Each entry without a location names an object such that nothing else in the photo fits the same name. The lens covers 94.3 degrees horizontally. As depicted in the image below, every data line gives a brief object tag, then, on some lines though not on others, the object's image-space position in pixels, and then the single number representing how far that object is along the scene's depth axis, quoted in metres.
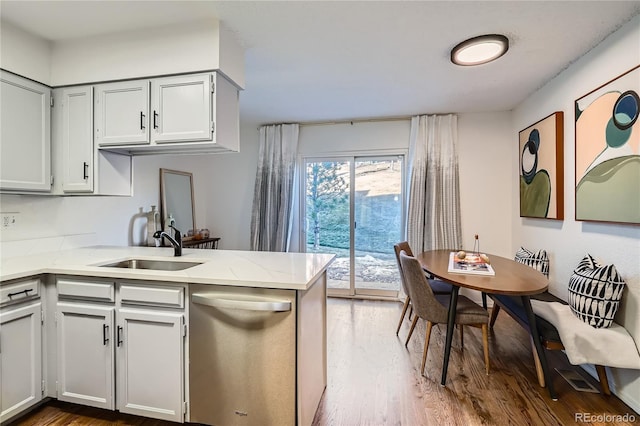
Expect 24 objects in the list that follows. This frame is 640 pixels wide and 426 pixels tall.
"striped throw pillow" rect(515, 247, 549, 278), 2.74
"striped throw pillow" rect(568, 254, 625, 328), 1.85
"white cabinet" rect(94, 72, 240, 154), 1.97
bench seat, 2.00
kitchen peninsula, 1.54
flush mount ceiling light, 2.05
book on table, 2.32
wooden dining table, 1.92
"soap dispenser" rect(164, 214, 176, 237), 3.41
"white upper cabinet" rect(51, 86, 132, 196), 2.18
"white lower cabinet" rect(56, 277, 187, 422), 1.65
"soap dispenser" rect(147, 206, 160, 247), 3.23
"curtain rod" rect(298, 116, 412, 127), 3.94
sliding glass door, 4.06
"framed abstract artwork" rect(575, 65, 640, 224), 1.81
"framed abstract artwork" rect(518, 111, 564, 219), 2.58
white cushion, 1.80
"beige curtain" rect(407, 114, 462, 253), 3.71
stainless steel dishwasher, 1.52
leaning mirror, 3.53
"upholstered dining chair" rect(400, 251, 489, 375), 2.21
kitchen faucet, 2.21
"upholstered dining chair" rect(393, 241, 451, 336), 2.81
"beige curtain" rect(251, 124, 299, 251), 4.12
